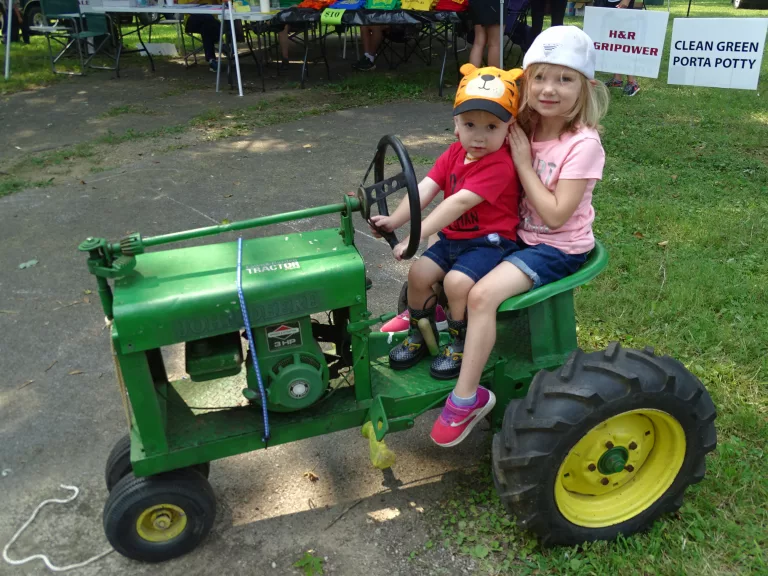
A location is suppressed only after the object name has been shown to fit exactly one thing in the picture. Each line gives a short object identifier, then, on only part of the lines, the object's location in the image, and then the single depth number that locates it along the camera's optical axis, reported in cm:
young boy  214
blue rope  192
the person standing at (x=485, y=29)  752
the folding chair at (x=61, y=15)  962
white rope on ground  210
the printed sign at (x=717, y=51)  495
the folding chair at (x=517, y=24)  825
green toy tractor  191
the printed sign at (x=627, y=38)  568
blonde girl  212
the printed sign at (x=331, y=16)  776
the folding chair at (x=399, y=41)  1006
